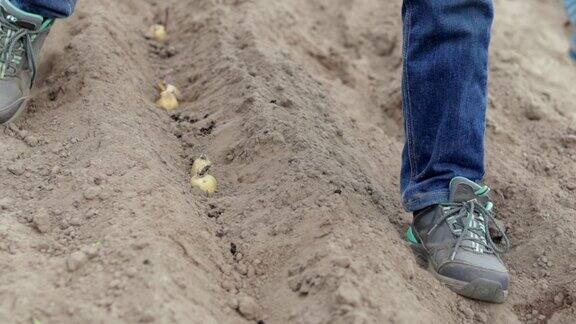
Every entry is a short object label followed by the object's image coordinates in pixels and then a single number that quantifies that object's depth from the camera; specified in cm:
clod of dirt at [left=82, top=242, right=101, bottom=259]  213
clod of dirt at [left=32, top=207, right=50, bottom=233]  228
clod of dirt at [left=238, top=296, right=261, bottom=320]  212
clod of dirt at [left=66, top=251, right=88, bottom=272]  208
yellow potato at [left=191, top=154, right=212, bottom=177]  277
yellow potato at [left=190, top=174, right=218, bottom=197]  270
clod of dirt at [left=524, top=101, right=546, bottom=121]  376
